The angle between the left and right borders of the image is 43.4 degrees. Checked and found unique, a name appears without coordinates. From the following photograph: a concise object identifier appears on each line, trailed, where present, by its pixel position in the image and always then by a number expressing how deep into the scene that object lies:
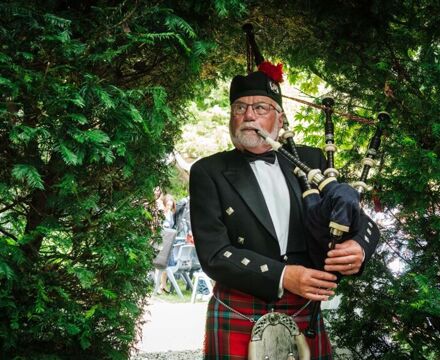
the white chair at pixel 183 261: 9.90
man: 2.43
